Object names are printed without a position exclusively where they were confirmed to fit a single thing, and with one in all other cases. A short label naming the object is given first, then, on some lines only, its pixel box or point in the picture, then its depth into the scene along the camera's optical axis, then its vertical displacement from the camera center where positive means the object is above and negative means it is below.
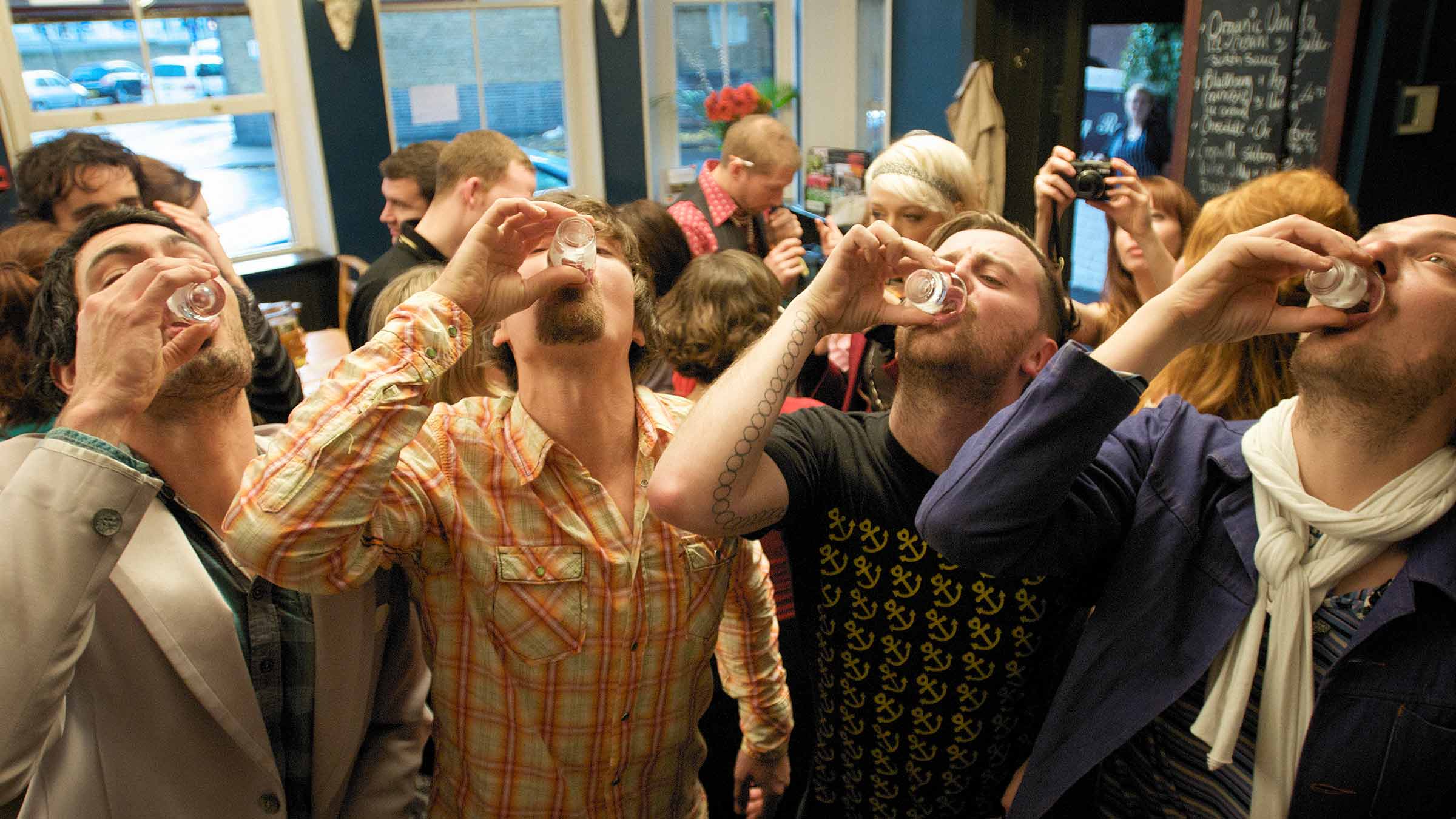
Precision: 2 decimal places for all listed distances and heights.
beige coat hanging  4.87 -0.24
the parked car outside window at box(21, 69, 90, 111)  4.76 +0.04
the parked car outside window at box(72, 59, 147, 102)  4.90 +0.09
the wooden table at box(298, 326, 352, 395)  3.38 -0.96
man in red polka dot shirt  3.34 -0.38
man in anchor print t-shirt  1.34 -0.62
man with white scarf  1.08 -0.52
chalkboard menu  3.05 -0.07
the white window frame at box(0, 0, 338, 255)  4.71 -0.07
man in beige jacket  1.08 -0.60
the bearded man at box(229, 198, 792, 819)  1.30 -0.60
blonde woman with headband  2.69 -0.31
